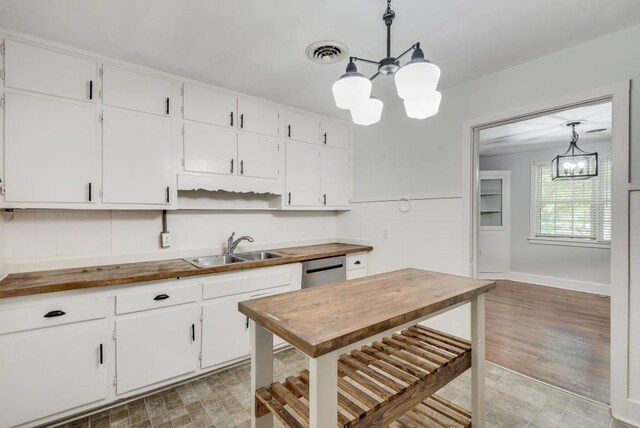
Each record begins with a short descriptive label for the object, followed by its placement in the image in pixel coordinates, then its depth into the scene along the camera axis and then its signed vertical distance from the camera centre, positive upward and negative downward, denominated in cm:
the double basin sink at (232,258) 286 -45
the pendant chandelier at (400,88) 123 +55
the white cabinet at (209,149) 263 +59
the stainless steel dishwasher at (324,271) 296 -60
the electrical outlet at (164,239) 268 -24
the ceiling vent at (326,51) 206 +116
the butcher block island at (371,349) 108 -69
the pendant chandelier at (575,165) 457 +76
